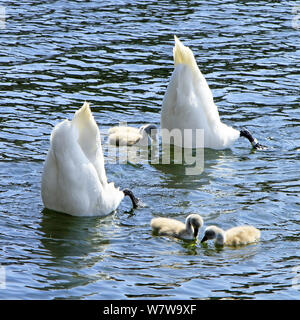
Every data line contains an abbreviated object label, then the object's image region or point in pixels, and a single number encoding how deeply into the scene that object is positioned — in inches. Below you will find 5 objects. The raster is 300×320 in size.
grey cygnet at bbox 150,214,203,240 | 772.6
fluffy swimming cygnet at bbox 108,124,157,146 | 1062.4
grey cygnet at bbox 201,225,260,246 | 757.9
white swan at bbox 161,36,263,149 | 1007.6
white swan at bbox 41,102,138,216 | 777.6
